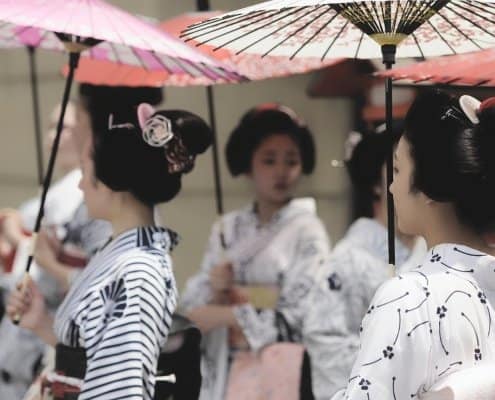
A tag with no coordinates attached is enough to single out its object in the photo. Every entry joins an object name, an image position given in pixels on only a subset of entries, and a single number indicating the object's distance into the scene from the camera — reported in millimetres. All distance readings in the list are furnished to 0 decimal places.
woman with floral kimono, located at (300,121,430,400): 9477
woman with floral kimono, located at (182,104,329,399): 9672
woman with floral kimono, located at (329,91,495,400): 5039
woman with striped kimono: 6477
